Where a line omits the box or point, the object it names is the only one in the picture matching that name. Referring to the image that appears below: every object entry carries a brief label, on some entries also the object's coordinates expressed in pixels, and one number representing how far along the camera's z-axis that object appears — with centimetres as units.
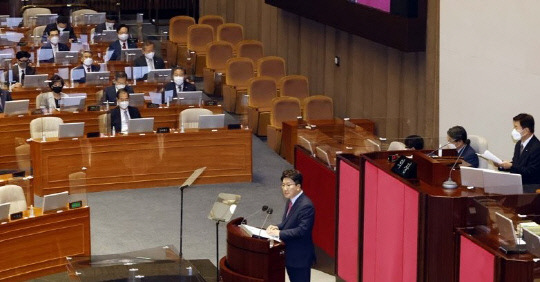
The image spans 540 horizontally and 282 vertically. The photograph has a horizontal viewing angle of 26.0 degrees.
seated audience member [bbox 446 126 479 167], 1139
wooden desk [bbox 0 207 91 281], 1235
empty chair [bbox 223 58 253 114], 2008
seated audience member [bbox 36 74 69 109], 1720
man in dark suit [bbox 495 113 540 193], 1117
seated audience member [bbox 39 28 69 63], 2038
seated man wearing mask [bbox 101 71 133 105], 1756
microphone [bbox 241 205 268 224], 1491
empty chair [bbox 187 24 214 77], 2230
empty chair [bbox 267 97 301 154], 1819
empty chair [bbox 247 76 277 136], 1908
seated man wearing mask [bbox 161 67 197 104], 1806
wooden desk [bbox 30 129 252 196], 1573
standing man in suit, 1065
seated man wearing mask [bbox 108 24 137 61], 2066
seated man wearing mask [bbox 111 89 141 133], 1636
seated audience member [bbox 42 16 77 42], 2218
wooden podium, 1066
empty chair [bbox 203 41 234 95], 2120
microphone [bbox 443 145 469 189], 979
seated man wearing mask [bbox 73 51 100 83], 1900
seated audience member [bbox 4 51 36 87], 1888
